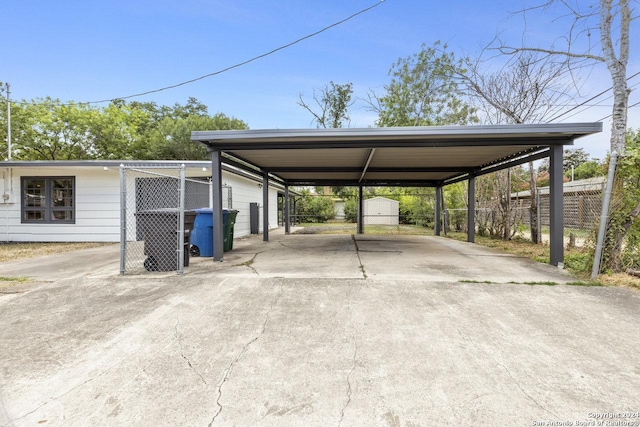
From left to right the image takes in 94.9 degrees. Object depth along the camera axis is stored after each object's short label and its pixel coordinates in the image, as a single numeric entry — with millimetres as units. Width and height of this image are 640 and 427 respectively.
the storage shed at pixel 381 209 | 20297
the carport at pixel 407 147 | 5586
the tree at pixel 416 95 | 19016
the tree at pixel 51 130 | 18969
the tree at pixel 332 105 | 25266
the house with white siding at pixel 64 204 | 9750
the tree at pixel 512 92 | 9602
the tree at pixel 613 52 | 4969
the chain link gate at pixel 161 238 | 4980
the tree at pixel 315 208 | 22766
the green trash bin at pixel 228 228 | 7227
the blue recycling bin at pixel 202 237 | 6820
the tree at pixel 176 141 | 22984
